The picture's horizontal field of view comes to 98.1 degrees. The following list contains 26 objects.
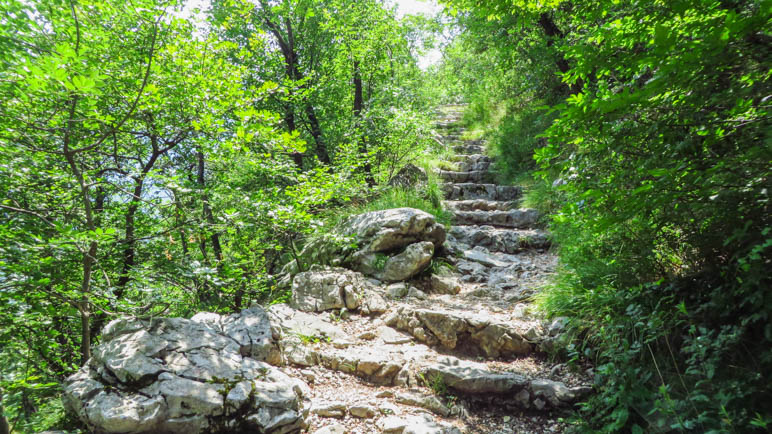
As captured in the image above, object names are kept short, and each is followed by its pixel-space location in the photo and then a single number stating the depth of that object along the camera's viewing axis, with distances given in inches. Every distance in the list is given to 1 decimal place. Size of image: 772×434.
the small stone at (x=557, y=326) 155.3
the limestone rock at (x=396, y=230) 244.5
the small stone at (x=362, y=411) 120.6
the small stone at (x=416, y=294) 223.3
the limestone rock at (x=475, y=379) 132.8
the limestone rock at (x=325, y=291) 202.4
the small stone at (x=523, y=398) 129.1
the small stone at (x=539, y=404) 126.5
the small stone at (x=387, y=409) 123.5
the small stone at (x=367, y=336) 175.9
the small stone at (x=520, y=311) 185.9
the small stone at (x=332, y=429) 108.2
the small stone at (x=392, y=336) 174.1
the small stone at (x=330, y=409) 118.0
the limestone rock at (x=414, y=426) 109.7
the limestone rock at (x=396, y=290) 221.2
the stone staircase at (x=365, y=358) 96.1
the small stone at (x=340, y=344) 164.1
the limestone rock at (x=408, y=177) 361.7
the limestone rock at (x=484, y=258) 266.4
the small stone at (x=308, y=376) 139.5
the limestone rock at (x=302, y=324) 156.5
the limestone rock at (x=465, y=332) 163.5
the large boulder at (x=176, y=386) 89.4
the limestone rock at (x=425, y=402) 128.1
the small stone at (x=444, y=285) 232.4
